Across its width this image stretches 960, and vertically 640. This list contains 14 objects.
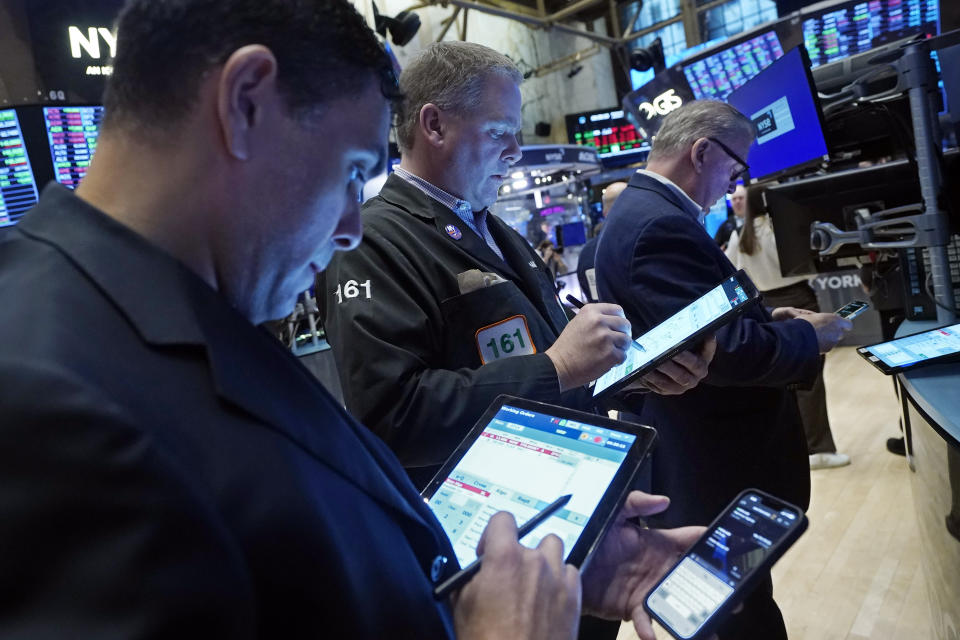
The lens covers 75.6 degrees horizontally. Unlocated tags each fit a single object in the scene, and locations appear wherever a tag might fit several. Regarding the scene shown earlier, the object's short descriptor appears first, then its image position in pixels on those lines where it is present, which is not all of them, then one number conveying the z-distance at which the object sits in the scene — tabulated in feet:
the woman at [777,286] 12.16
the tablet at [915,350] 4.70
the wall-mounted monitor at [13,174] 7.77
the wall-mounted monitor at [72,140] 8.07
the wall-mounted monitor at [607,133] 45.62
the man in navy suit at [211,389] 1.28
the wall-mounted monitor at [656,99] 16.78
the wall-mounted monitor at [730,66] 14.52
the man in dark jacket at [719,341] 5.63
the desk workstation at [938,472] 3.92
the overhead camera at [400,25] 17.54
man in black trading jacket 3.89
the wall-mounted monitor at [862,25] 13.21
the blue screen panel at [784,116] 7.12
